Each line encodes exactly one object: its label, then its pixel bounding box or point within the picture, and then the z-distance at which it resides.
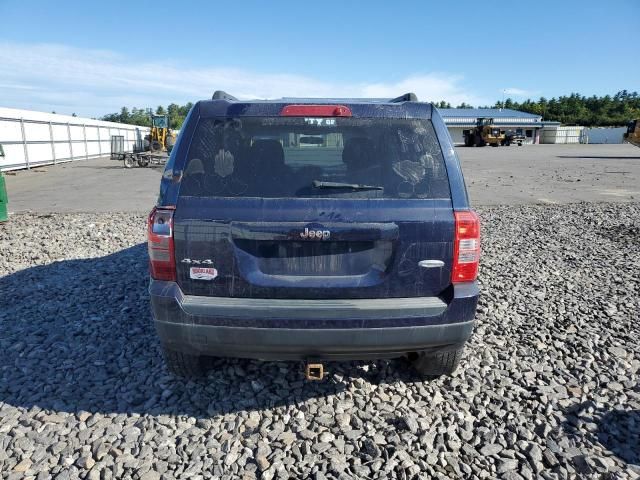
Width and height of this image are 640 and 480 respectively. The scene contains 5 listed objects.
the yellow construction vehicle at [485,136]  51.00
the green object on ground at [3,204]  8.70
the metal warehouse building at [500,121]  70.12
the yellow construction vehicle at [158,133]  27.49
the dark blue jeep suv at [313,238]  2.47
